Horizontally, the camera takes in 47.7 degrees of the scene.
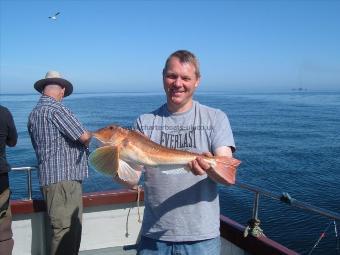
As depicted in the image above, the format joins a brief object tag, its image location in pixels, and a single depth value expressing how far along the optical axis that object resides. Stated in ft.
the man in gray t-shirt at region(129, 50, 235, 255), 9.18
